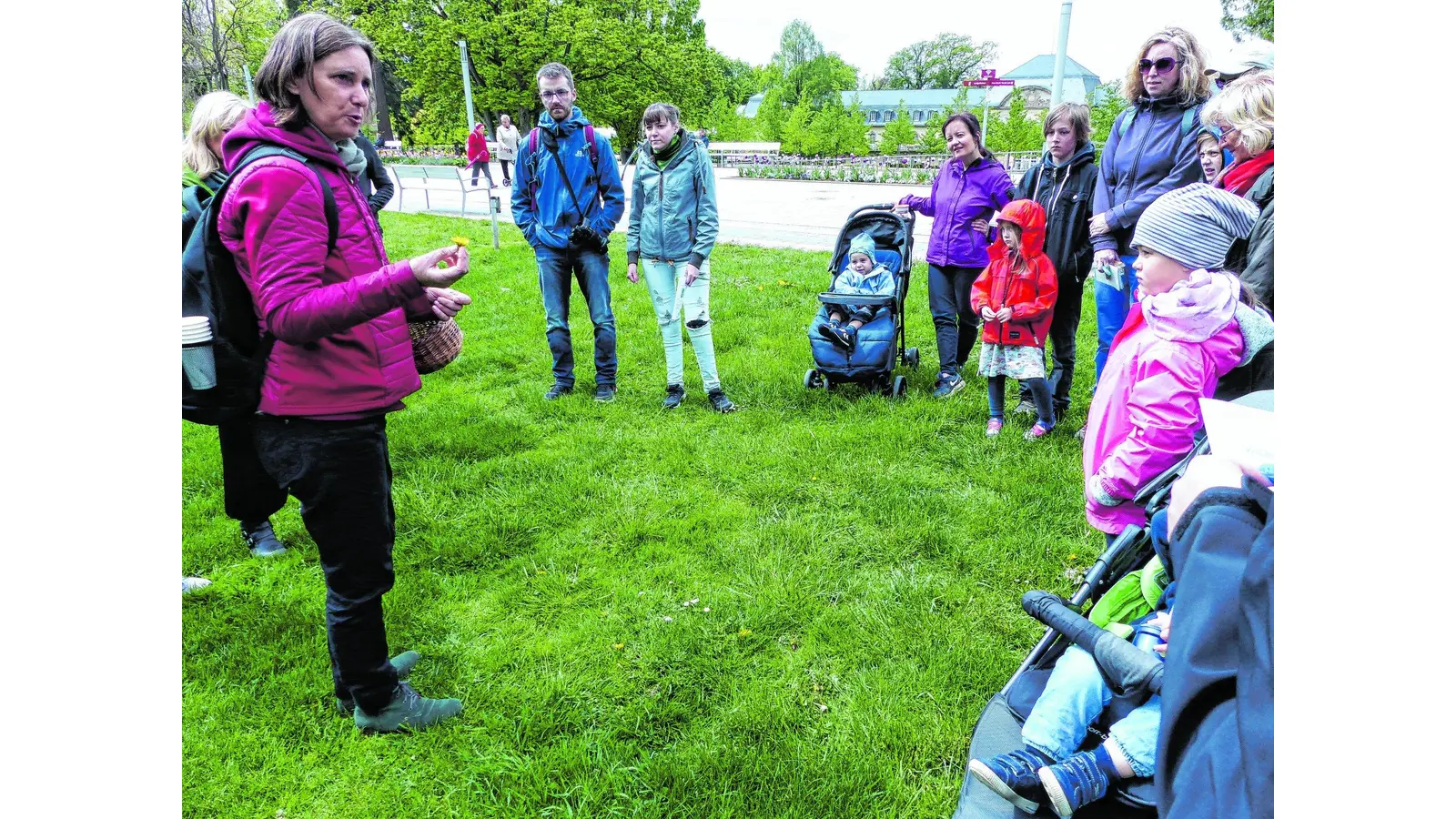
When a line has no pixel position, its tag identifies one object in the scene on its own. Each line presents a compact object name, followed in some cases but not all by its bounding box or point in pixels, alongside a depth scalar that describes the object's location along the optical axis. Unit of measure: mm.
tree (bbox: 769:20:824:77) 94688
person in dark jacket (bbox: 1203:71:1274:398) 3175
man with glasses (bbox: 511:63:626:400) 5648
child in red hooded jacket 4887
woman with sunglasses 4215
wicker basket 2736
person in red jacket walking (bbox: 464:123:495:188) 19534
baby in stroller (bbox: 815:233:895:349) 5754
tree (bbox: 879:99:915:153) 46094
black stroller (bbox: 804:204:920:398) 5715
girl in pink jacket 2352
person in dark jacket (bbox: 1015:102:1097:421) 5078
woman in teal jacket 5473
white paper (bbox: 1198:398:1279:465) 1348
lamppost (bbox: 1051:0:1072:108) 7492
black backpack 2238
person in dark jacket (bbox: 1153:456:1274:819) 1001
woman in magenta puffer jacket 2115
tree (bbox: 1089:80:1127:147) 26688
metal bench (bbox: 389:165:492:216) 19359
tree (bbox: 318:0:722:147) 31922
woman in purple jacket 5539
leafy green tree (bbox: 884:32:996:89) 102062
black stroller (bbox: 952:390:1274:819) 1696
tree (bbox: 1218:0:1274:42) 26359
